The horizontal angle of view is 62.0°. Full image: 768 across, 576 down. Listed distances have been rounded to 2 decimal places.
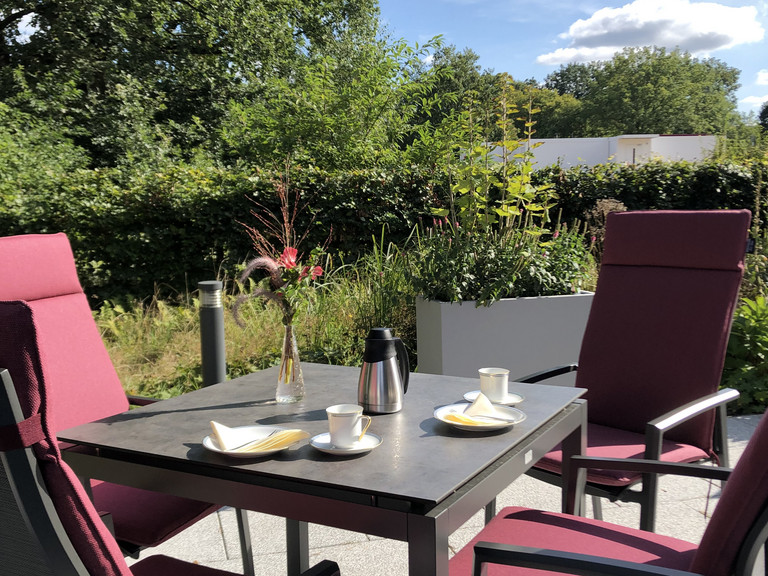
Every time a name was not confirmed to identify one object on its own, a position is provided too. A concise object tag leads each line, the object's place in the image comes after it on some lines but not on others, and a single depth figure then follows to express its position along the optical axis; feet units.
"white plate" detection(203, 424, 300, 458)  4.49
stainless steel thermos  5.62
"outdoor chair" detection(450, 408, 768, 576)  3.69
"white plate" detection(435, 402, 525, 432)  5.01
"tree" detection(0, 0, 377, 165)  41.96
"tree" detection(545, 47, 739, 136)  164.35
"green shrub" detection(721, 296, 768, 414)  13.78
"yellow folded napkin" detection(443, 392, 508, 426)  5.24
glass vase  6.09
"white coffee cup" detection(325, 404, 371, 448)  4.61
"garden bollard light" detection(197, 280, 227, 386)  10.77
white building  99.50
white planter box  13.91
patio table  3.87
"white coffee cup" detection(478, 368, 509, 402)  5.90
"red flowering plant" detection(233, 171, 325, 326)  5.96
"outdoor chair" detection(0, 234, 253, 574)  6.13
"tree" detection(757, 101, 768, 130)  196.43
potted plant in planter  13.93
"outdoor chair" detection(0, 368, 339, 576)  2.74
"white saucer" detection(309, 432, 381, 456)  4.50
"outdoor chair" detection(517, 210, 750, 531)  7.56
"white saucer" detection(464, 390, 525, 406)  5.86
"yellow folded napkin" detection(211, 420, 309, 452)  4.65
